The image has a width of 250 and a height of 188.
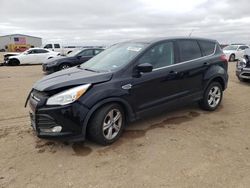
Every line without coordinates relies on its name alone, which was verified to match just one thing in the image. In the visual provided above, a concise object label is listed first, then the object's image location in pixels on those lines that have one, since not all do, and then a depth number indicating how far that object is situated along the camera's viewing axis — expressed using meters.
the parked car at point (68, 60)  9.34
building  44.58
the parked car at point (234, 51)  15.67
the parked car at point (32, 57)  13.80
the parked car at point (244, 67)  6.30
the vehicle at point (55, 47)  20.52
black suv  2.66
